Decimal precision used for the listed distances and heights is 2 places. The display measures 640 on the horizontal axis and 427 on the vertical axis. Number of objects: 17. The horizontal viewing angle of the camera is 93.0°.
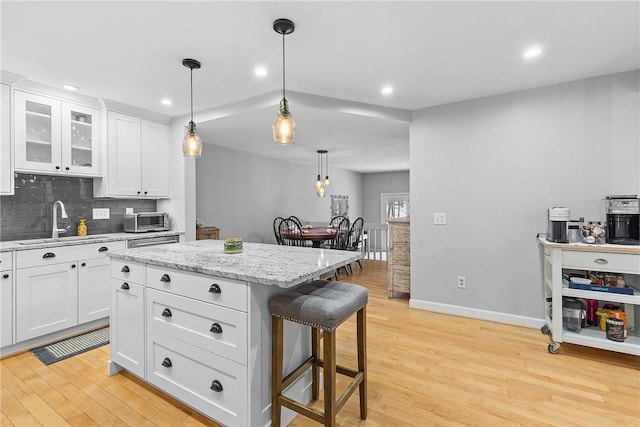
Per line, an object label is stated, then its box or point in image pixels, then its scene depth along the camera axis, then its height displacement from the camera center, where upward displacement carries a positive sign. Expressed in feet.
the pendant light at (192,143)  7.50 +1.76
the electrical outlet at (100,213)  11.49 +0.07
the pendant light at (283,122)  6.30 +1.92
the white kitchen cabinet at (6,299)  7.98 -2.22
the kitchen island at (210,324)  4.95 -2.04
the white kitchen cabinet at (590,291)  7.30 -1.86
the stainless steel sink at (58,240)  8.88 -0.76
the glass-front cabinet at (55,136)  9.05 +2.56
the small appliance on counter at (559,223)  8.21 -0.29
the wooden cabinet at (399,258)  12.78 -1.90
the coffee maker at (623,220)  7.77 -0.19
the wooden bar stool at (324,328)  4.74 -1.91
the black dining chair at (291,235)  16.63 -1.16
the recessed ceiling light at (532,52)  7.34 +3.99
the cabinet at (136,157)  11.18 +2.26
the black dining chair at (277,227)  19.57 -0.89
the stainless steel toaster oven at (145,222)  11.58 -0.28
